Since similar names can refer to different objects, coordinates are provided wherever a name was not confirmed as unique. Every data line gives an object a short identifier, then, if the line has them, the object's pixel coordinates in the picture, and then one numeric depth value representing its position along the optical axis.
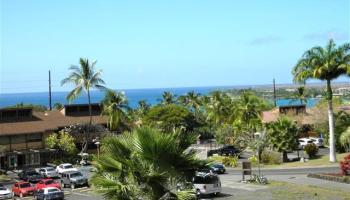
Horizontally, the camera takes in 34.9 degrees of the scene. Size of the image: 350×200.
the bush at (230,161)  61.12
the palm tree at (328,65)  51.22
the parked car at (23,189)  47.00
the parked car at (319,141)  74.88
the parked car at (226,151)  70.88
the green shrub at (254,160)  59.27
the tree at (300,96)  116.94
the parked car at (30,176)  53.60
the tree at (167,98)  125.56
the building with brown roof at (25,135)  67.50
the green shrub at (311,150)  61.78
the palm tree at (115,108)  76.31
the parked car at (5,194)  45.12
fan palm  16.77
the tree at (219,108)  94.19
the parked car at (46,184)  45.41
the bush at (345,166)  41.03
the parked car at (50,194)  40.92
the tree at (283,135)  60.12
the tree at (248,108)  75.62
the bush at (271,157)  60.59
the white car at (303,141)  73.56
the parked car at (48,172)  57.31
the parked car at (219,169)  52.16
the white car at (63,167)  59.69
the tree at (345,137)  46.58
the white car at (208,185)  35.16
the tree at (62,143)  69.12
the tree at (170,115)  87.50
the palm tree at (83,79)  73.25
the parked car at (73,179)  48.62
